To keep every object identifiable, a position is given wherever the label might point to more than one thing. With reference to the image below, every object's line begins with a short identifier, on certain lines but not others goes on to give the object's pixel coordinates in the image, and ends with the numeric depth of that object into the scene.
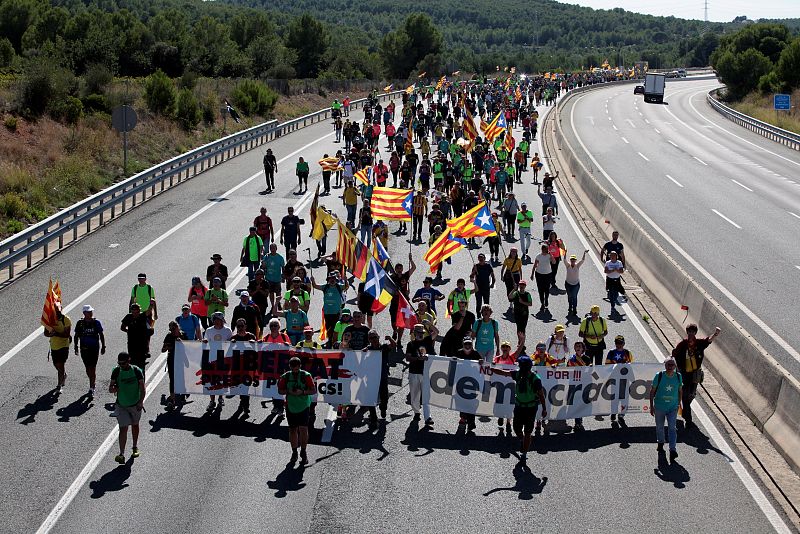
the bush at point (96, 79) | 48.00
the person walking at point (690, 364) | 14.09
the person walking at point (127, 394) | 12.59
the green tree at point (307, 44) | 103.88
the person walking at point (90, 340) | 14.82
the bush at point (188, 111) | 48.66
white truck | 88.62
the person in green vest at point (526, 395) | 12.96
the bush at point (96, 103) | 45.41
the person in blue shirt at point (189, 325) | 15.59
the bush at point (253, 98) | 57.28
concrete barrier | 13.09
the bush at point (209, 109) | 51.62
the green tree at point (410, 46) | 128.50
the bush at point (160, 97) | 48.22
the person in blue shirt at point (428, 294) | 17.72
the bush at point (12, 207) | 28.67
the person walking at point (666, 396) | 13.05
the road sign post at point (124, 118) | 31.61
